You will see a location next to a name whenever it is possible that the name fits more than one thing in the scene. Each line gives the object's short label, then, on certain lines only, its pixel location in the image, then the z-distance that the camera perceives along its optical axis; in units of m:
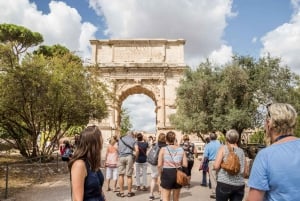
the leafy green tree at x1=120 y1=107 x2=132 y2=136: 39.79
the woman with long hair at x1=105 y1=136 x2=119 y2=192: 5.69
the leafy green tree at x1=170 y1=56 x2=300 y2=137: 10.93
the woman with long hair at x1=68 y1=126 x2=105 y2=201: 1.76
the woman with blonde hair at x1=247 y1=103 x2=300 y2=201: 1.42
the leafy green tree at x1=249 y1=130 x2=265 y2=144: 16.67
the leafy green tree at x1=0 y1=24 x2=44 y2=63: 22.86
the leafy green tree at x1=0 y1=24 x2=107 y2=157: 8.38
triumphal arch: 18.99
